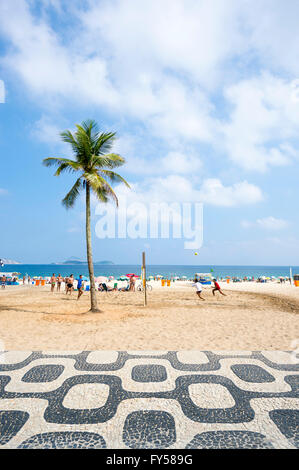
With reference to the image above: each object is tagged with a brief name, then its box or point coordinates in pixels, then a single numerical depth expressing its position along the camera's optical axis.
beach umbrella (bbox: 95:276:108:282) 35.31
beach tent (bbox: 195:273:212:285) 42.76
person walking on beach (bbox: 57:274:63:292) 27.05
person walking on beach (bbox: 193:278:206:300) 18.86
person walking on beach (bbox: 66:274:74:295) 23.28
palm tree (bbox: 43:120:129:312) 12.93
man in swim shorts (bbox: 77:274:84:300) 19.56
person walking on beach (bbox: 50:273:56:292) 26.44
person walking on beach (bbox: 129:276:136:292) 27.55
